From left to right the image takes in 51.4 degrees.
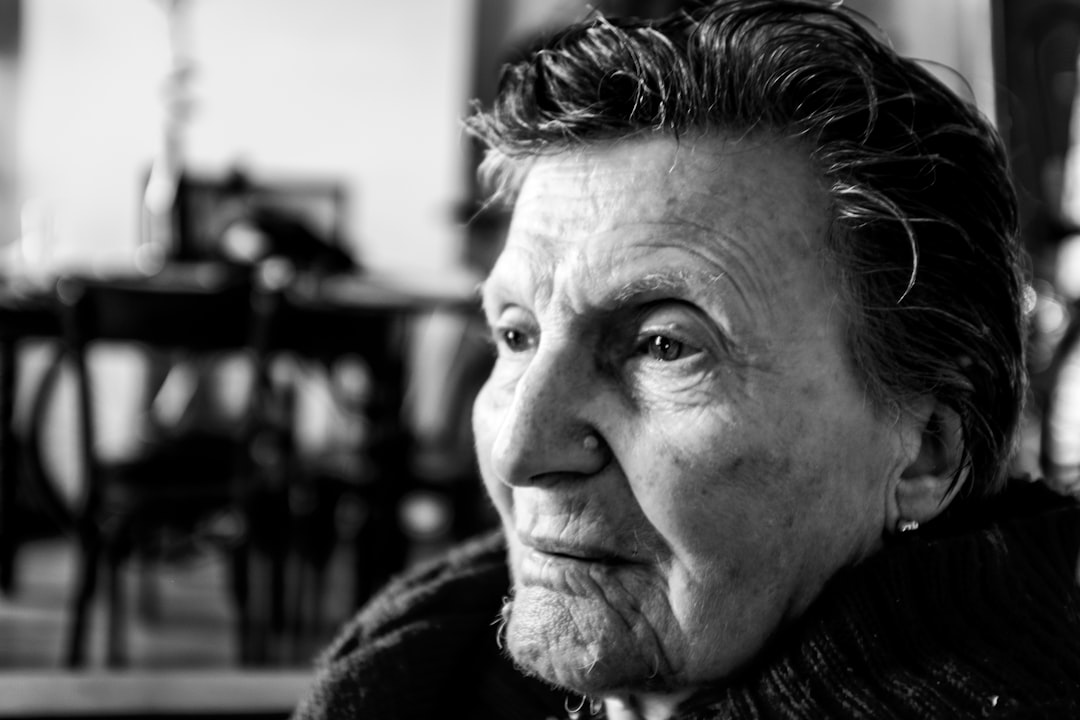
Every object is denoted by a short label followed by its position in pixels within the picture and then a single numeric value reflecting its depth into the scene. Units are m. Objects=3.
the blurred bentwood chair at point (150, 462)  2.62
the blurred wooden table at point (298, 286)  2.87
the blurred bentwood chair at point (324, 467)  2.80
